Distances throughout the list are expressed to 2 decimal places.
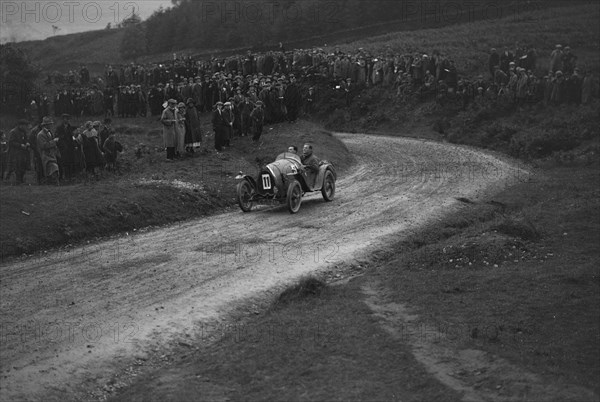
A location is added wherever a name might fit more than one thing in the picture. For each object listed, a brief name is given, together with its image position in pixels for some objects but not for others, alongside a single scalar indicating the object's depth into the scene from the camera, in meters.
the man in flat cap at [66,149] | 21.53
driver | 20.36
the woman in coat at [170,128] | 24.05
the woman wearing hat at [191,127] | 25.09
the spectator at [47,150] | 20.70
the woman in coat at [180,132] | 24.61
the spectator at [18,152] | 22.30
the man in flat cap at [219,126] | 26.28
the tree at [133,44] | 76.00
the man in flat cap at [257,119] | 28.25
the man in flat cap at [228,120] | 26.73
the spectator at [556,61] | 35.06
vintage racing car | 19.19
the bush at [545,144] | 28.84
